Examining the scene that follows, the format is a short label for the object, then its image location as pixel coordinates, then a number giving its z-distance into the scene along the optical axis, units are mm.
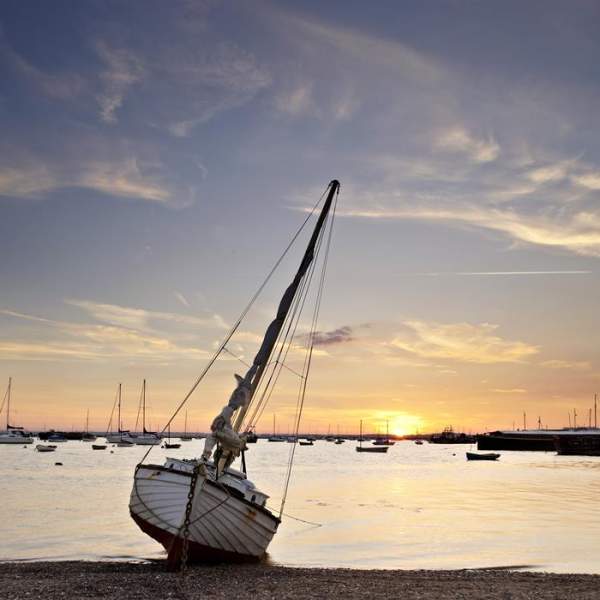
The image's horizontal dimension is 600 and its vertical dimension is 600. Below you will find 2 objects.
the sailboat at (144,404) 191375
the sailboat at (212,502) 22875
